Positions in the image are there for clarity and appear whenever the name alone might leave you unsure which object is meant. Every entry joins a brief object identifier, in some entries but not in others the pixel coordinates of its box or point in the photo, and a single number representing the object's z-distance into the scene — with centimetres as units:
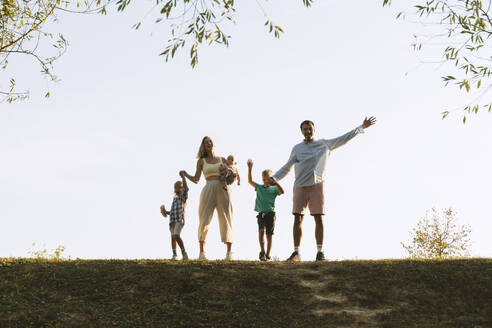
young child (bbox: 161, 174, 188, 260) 1461
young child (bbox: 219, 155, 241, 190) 1366
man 1281
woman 1365
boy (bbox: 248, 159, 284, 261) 1429
